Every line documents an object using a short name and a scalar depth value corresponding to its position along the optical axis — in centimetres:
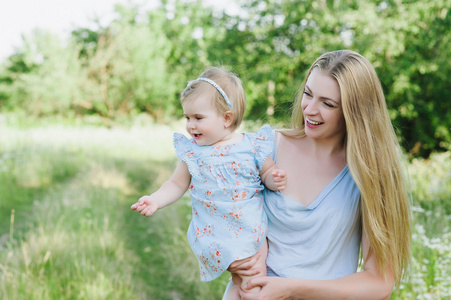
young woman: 176
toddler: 190
